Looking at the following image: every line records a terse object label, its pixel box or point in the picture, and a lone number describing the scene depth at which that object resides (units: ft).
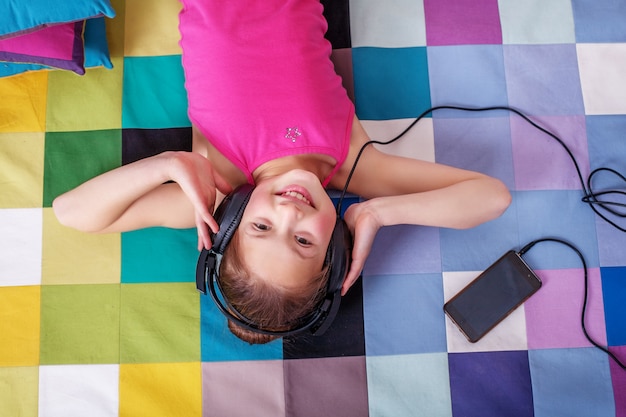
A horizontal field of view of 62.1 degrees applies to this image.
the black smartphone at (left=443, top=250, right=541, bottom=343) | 3.73
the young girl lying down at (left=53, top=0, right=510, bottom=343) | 3.42
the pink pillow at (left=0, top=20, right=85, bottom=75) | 3.46
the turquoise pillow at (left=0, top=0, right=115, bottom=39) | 3.17
